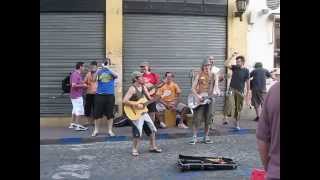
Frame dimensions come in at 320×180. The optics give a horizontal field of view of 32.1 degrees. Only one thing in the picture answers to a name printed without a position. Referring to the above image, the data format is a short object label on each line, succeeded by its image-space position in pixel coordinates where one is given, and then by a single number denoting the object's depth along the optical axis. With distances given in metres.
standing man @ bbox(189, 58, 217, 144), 11.22
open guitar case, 8.49
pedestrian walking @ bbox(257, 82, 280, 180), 3.19
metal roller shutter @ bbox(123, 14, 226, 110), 15.32
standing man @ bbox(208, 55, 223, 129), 11.37
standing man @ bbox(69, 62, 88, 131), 13.47
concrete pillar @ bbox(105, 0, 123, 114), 14.88
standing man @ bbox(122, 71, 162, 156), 9.95
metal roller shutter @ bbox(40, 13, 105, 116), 14.80
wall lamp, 15.79
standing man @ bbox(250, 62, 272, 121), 14.66
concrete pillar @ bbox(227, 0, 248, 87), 16.12
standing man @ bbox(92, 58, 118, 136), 12.33
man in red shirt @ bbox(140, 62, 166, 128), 12.14
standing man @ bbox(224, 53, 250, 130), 13.97
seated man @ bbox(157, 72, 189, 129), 14.06
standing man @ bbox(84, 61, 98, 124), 13.57
